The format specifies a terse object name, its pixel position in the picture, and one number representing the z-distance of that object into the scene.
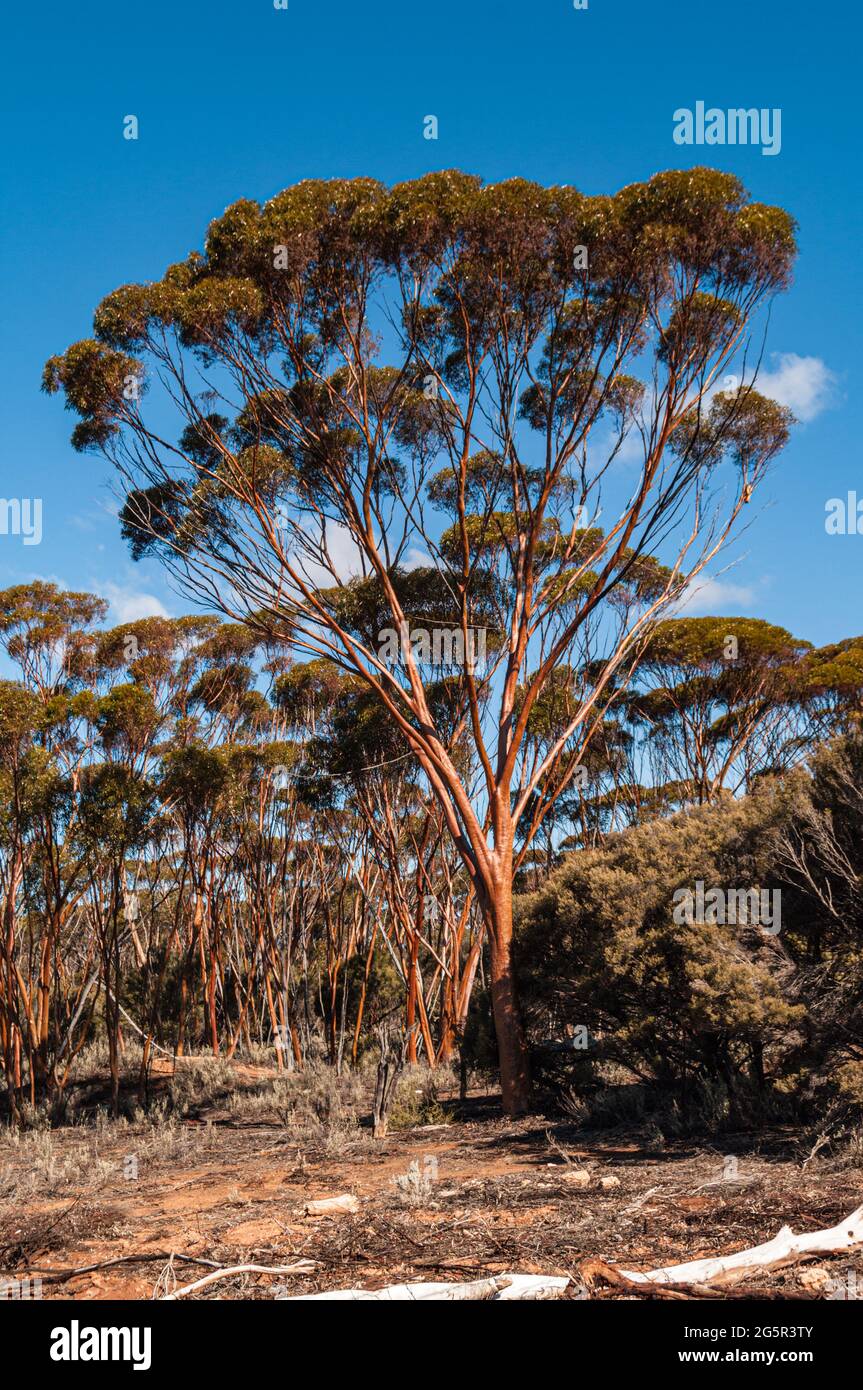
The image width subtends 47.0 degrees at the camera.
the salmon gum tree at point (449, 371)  12.98
